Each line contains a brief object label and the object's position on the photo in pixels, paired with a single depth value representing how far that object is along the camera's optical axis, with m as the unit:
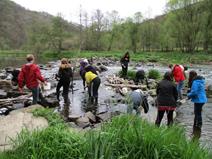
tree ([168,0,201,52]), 36.51
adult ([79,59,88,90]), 8.28
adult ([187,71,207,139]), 5.44
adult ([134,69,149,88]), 11.21
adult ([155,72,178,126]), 5.14
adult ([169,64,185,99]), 8.42
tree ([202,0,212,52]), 36.83
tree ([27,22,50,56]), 43.20
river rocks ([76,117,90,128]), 5.61
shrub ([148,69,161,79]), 12.87
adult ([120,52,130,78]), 12.55
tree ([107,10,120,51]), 49.19
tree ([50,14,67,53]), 42.13
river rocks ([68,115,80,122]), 5.95
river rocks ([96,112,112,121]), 6.07
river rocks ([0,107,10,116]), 6.51
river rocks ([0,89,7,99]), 8.31
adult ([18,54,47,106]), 6.14
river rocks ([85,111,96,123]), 6.07
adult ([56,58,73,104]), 7.55
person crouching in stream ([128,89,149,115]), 5.21
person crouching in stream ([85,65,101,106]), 7.51
